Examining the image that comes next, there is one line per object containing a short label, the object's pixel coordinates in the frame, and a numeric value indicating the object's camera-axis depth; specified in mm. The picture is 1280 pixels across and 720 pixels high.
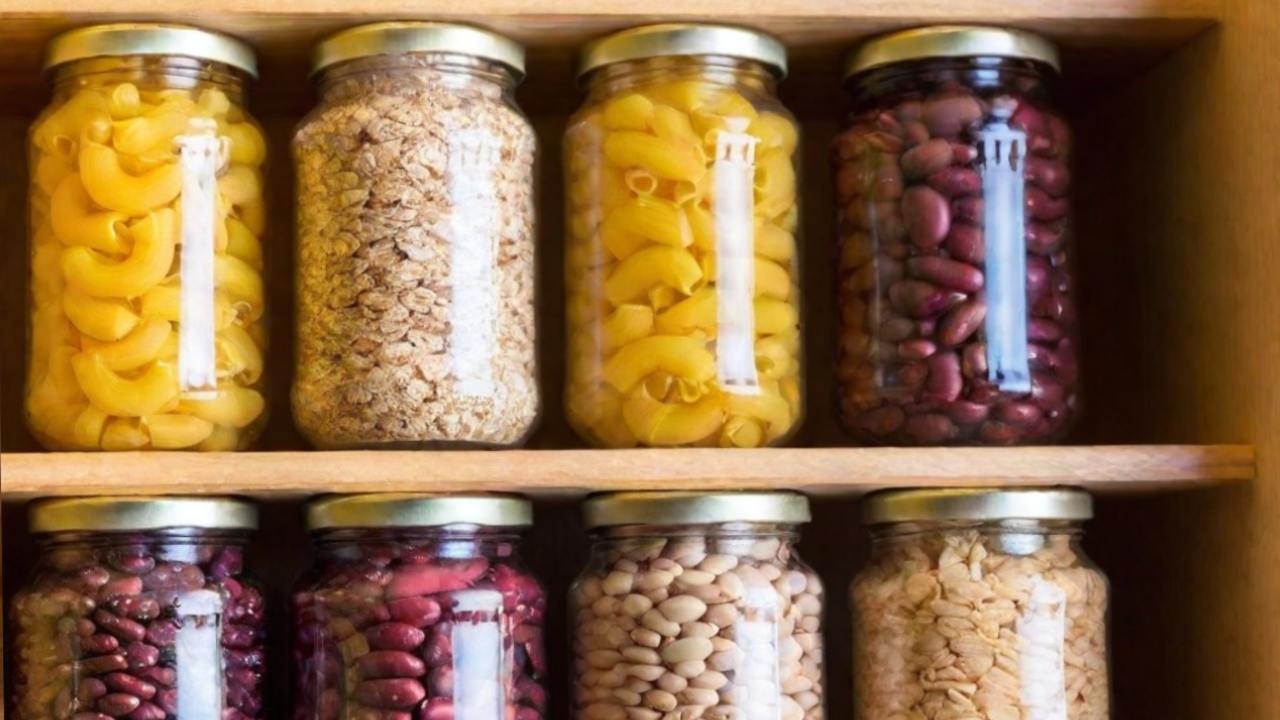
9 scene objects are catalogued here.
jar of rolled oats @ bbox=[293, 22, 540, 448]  1062
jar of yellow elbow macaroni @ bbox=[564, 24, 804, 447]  1081
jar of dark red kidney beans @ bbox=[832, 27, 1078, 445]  1093
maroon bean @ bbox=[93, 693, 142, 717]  1016
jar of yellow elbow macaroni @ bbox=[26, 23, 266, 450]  1053
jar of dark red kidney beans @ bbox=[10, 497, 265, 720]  1022
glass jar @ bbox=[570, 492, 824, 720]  1047
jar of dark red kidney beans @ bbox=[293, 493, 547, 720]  1029
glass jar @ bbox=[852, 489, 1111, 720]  1057
